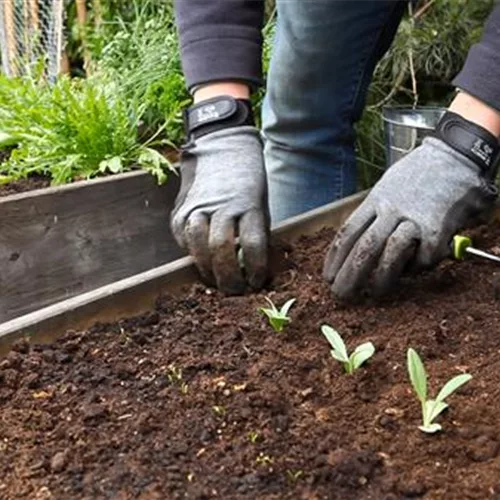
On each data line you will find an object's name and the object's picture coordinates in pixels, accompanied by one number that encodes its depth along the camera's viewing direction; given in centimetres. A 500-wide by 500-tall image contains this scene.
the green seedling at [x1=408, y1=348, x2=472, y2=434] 120
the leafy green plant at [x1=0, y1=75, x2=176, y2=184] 232
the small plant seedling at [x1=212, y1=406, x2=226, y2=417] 126
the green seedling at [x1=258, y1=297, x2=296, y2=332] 150
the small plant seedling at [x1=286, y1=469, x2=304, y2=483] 112
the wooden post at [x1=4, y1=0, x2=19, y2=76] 367
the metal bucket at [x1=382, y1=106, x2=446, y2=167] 227
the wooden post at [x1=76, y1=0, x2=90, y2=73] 356
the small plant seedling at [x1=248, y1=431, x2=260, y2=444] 120
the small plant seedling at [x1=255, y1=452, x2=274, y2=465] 115
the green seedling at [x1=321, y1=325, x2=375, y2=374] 134
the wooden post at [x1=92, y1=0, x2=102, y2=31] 355
